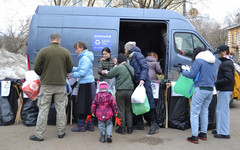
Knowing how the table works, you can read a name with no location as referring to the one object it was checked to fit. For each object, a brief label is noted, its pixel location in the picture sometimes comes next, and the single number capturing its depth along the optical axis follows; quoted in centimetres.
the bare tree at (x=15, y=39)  1775
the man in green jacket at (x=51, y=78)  405
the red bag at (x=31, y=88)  435
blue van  628
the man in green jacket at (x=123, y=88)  453
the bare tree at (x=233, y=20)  4066
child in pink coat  414
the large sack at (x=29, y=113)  504
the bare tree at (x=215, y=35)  3966
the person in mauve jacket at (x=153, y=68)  576
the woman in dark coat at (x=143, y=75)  464
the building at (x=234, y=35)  3442
